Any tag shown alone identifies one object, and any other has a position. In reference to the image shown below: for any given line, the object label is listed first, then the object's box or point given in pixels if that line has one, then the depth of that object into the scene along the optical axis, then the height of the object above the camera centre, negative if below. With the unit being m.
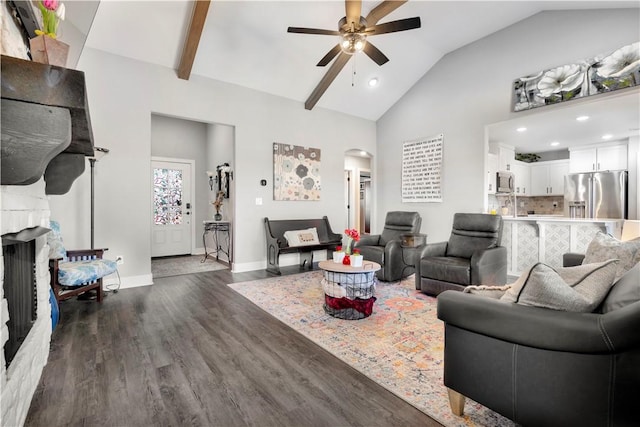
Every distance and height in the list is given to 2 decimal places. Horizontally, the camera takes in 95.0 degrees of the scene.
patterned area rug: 1.68 -1.07
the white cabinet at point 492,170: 5.39 +0.74
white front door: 6.30 +0.06
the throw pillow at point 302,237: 5.12 -0.48
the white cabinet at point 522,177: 6.49 +0.73
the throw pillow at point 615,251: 1.55 -0.24
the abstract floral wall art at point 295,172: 5.35 +0.72
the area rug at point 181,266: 4.88 -1.02
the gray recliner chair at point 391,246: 4.14 -0.55
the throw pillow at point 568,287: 1.22 -0.33
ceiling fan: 3.10 +1.98
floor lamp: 3.53 +0.60
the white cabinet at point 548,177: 6.44 +0.73
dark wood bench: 4.88 -0.54
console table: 5.60 -0.51
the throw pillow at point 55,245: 2.80 -0.34
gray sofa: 1.05 -0.61
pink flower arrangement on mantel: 1.38 +0.97
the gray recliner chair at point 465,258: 3.27 -0.60
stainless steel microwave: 5.55 +0.54
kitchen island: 3.96 -0.41
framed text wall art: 5.41 +0.78
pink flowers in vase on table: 3.08 -0.48
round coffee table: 2.80 -0.78
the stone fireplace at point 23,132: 1.12 +0.32
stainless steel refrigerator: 5.33 +0.28
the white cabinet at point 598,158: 5.48 +1.00
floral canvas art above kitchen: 3.44 +1.69
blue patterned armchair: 2.81 -0.59
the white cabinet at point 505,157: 5.84 +1.07
